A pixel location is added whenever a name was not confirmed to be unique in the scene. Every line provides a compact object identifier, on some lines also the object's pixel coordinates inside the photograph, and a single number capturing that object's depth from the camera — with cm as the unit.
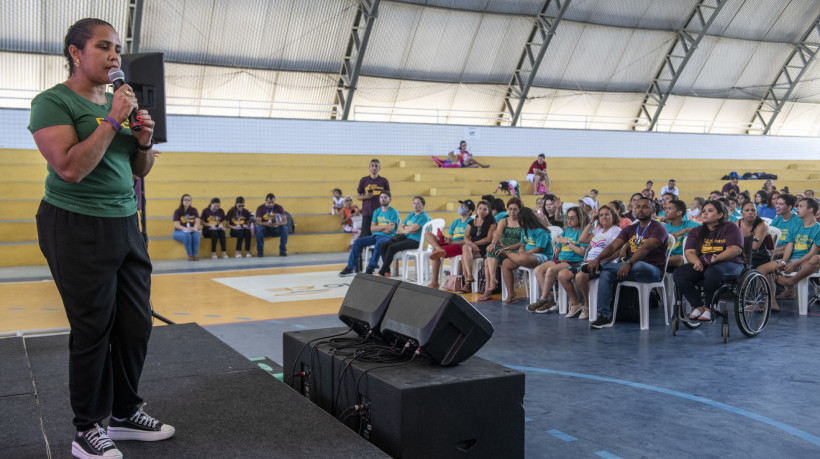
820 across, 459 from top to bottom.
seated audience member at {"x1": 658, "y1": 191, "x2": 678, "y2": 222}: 825
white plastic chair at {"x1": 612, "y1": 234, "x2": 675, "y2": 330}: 505
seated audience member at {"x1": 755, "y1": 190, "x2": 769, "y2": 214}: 865
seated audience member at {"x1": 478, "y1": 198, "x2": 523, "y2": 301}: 647
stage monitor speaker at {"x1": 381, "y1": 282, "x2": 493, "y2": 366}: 240
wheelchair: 455
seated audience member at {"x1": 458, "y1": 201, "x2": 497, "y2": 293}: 694
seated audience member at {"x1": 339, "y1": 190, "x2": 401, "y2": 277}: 815
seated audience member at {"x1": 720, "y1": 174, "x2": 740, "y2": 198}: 1233
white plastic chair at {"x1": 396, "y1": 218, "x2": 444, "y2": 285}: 765
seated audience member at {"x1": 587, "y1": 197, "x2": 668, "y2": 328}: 507
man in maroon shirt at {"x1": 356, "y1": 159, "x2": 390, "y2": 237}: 918
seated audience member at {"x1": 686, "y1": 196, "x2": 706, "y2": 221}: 716
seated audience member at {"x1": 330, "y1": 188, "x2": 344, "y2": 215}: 1129
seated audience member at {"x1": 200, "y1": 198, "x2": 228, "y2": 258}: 1001
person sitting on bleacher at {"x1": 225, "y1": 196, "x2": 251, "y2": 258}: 1012
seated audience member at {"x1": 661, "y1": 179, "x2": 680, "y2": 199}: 1281
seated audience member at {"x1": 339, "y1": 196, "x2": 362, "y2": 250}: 1082
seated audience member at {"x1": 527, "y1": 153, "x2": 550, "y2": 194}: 1311
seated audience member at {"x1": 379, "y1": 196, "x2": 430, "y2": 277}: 774
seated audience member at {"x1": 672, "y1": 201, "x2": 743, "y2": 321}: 484
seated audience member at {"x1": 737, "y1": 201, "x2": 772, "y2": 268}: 579
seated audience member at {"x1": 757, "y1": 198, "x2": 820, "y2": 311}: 561
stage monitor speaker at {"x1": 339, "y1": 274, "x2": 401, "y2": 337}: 279
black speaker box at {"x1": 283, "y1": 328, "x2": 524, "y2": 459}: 216
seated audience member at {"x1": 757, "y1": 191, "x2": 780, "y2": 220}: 862
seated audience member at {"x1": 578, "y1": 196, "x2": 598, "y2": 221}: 832
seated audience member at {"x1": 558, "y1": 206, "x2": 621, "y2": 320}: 552
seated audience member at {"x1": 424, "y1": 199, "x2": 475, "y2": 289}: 731
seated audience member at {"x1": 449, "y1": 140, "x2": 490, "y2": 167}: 1385
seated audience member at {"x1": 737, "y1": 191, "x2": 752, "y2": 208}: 801
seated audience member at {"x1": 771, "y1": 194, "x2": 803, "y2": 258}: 593
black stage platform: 209
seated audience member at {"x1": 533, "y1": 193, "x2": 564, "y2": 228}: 753
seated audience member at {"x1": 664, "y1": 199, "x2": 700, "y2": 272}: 555
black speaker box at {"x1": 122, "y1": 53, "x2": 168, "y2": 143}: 327
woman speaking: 188
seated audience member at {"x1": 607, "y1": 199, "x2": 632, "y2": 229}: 570
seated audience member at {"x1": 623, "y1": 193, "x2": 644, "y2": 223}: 756
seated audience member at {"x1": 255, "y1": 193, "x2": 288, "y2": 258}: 1028
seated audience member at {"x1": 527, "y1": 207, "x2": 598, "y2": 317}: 573
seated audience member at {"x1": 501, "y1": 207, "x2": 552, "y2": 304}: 611
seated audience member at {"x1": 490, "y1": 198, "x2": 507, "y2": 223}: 742
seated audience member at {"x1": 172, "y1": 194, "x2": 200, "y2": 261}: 972
